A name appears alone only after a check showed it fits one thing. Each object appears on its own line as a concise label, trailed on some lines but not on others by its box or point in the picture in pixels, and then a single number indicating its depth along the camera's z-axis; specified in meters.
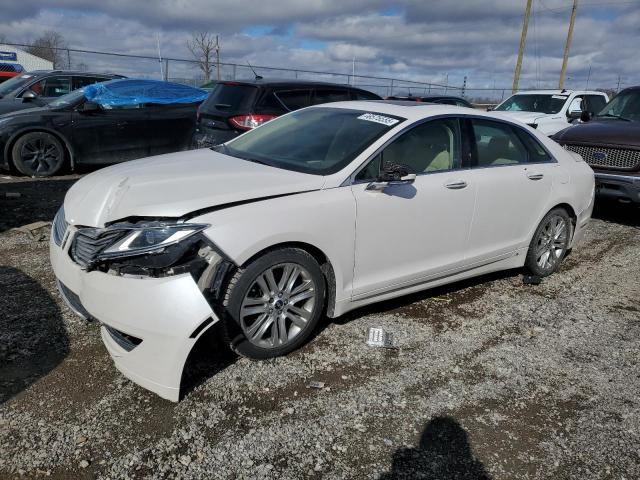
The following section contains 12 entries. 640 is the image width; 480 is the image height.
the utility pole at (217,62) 27.62
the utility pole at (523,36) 24.04
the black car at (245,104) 7.20
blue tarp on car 9.18
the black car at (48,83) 10.30
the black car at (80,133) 8.39
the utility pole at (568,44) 29.74
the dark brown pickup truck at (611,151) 6.74
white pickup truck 10.80
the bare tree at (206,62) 27.88
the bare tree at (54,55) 21.97
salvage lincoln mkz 2.84
